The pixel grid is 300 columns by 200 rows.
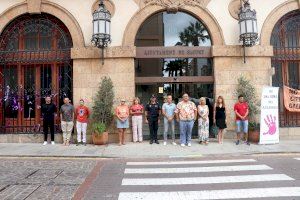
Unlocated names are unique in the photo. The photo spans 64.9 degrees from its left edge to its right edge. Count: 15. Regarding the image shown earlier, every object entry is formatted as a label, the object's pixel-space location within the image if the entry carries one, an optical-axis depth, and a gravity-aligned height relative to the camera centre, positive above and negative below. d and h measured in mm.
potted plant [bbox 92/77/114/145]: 8510 -147
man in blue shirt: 8510 -281
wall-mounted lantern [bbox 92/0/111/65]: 8633 +2971
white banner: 8277 -462
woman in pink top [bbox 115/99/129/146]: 8485 -438
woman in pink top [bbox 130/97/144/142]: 8668 -477
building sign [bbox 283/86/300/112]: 9266 +181
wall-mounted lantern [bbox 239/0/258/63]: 8673 +2927
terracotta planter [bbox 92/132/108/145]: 8495 -1155
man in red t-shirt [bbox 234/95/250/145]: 8371 -382
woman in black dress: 8366 -374
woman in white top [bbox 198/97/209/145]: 8386 -634
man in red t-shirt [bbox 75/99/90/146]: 8594 -501
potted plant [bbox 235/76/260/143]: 8584 +116
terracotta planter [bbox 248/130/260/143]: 8500 -1155
